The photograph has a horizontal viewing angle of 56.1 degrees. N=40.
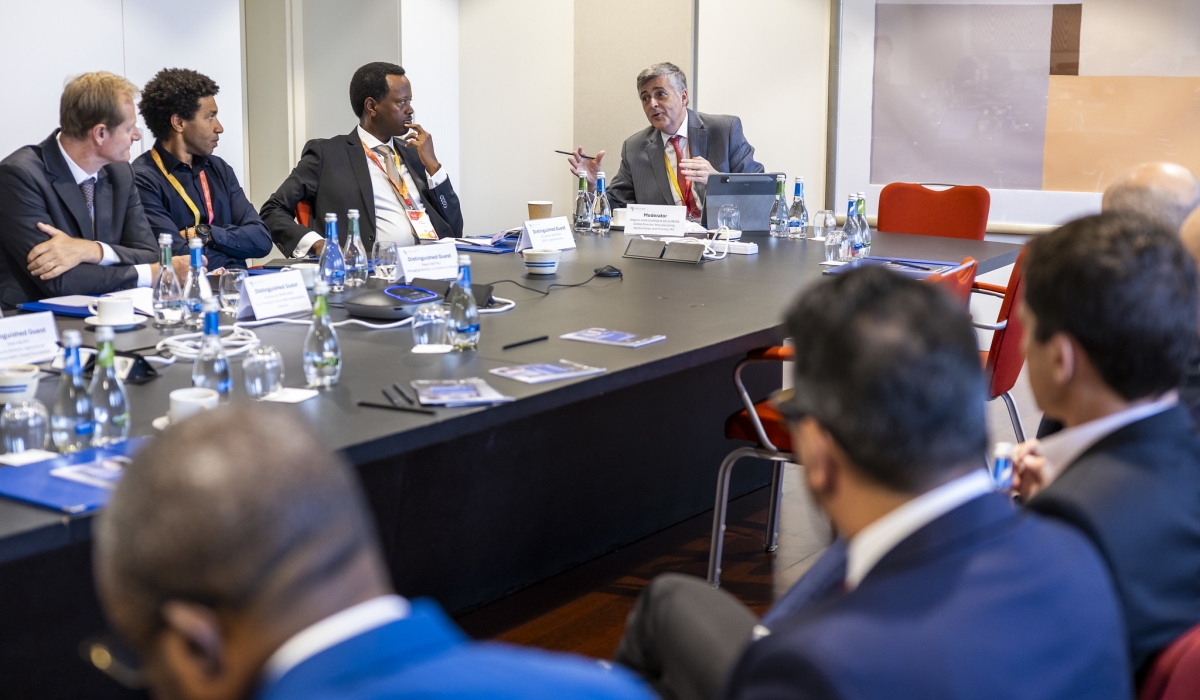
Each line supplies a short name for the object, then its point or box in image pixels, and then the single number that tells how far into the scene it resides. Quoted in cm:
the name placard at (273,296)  277
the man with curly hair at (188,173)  419
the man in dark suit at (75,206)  331
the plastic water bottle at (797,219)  480
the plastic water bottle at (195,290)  282
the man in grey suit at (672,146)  524
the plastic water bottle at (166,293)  285
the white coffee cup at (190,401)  186
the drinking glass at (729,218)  480
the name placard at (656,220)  462
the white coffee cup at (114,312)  271
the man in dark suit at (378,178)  477
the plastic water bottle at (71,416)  176
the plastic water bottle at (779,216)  485
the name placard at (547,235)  414
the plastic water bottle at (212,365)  203
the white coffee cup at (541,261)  364
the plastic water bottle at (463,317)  242
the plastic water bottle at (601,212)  497
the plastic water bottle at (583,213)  502
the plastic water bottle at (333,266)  332
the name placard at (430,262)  331
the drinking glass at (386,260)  360
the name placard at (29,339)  223
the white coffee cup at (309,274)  325
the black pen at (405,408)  193
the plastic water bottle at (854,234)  396
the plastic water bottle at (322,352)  210
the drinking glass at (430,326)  246
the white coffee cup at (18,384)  198
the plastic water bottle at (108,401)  179
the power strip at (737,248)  421
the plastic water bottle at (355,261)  343
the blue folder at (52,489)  146
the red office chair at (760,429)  283
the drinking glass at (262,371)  204
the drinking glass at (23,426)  172
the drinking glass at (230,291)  297
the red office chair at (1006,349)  316
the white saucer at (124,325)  275
